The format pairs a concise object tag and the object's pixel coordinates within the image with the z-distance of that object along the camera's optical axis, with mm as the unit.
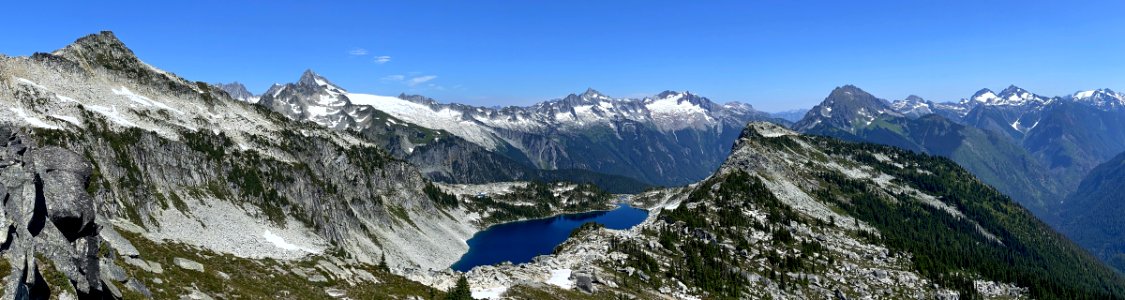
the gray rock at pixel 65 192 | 35750
